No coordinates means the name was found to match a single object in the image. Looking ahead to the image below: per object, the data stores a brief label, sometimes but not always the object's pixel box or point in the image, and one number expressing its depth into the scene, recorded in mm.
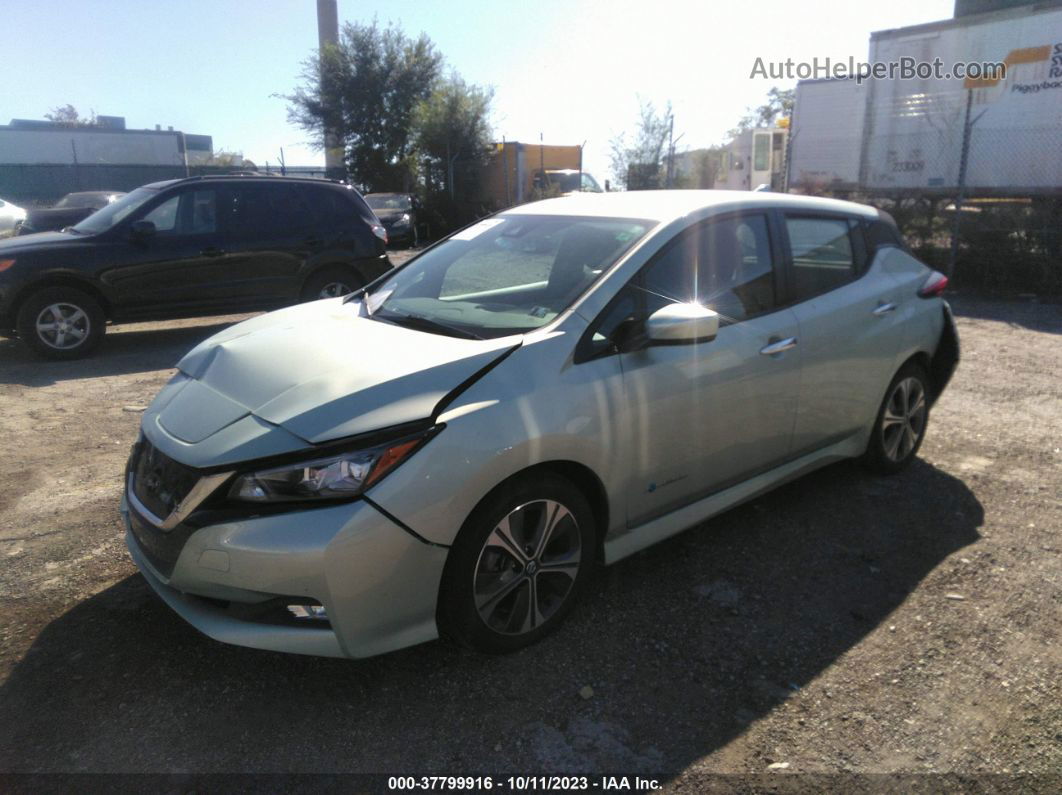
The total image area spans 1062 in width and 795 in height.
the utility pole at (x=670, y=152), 16188
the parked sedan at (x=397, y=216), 21125
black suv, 8000
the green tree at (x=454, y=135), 27609
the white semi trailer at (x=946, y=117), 12062
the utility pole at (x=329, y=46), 31422
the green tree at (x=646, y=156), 17438
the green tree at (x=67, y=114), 94931
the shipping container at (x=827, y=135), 14852
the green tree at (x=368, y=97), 32594
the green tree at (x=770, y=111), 53844
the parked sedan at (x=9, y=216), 20922
